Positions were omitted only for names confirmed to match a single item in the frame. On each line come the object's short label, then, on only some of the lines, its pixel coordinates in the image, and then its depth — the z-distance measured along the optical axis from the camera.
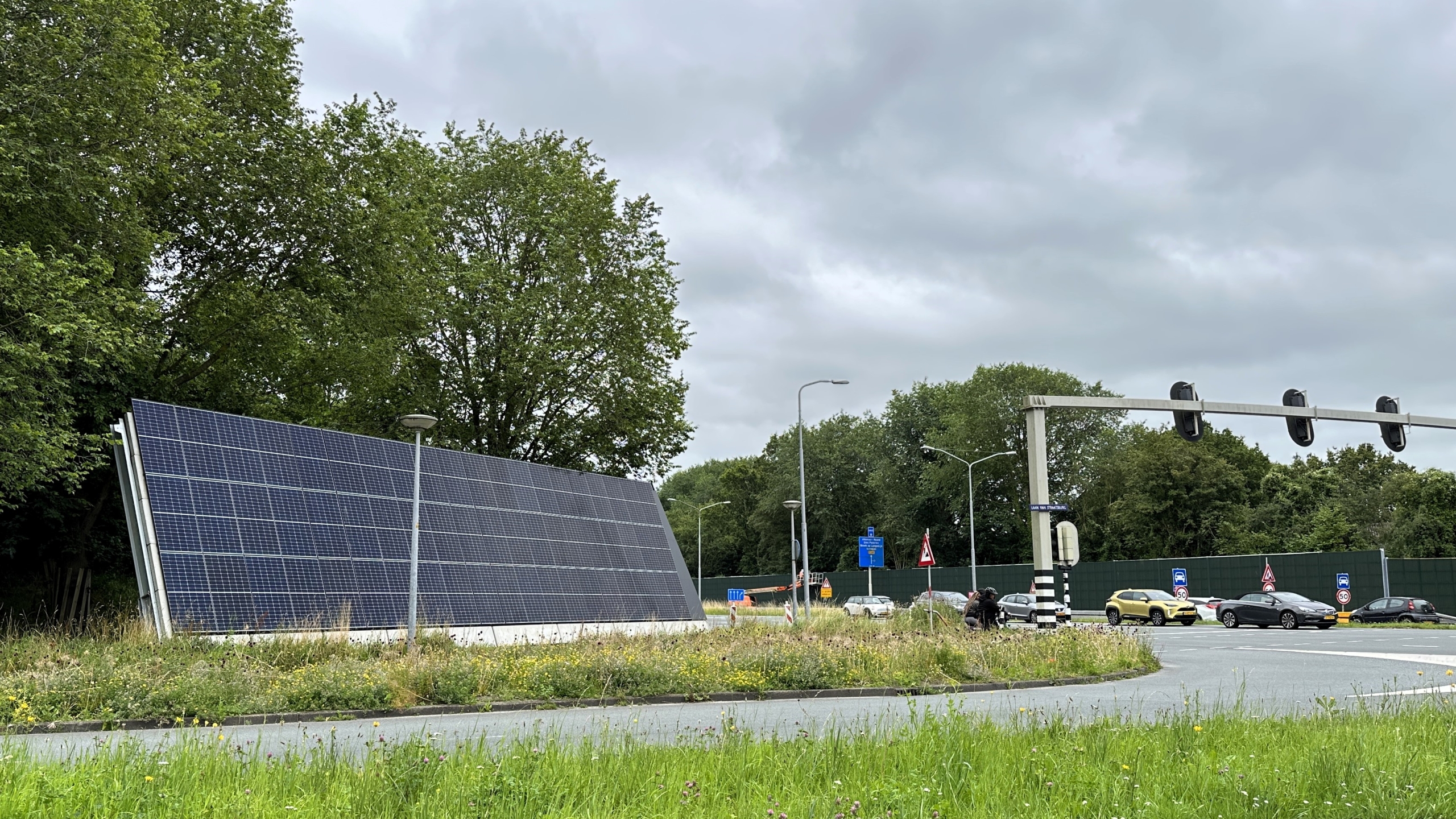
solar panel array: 18.75
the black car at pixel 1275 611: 36.91
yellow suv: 44.09
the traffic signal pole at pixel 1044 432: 22.67
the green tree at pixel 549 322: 37.75
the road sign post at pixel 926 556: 30.79
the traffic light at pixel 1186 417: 24.25
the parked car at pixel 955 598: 46.22
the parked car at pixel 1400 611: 39.72
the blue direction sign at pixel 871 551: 38.19
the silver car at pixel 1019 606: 47.06
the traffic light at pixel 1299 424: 25.09
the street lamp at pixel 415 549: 18.56
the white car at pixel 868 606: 51.66
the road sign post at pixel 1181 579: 50.16
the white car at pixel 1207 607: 47.41
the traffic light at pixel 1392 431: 25.94
